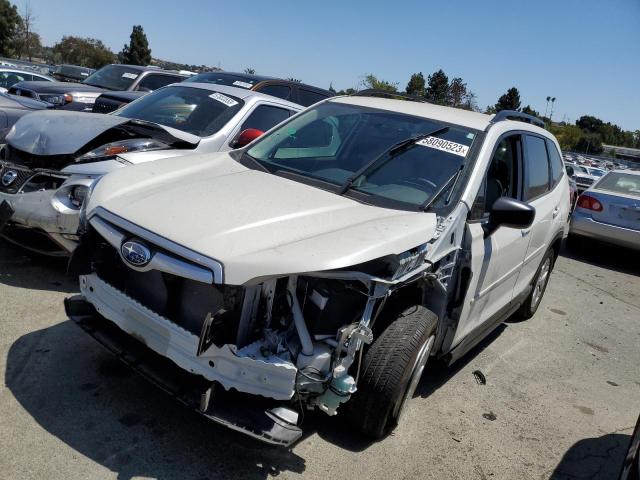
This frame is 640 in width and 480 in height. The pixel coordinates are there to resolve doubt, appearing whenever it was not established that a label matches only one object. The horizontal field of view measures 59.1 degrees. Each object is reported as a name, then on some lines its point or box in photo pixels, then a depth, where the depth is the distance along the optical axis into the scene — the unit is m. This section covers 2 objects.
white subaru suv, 2.62
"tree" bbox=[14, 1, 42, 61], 47.91
